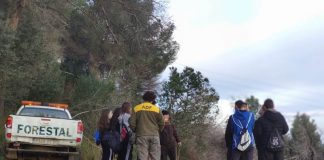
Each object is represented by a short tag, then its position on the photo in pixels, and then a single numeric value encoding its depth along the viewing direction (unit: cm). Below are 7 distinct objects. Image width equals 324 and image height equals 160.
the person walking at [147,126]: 996
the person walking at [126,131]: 1086
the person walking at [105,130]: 1134
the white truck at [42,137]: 1319
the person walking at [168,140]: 1219
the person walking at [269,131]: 1002
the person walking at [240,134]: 993
